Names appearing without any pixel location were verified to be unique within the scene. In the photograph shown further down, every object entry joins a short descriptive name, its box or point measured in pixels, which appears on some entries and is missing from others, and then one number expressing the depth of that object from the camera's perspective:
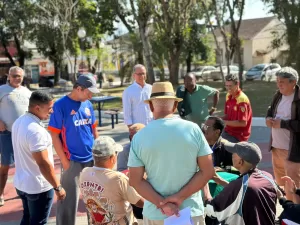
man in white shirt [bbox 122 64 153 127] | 6.32
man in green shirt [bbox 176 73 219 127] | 6.62
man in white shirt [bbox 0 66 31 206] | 5.75
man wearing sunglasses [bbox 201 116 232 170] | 4.40
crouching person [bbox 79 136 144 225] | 3.20
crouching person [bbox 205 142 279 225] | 3.04
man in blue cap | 4.17
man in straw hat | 2.71
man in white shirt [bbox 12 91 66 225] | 3.48
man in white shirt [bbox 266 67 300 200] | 4.40
